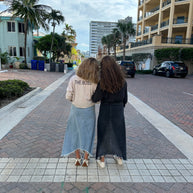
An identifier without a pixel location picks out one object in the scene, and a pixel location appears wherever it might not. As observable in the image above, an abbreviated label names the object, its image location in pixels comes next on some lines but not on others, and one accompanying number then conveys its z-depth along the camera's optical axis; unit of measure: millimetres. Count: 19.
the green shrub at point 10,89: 6727
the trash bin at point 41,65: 23044
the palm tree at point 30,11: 20734
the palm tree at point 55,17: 24609
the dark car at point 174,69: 17870
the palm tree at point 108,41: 48844
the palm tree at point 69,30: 37962
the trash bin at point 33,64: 23219
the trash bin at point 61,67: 23123
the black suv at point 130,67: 17408
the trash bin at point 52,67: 23152
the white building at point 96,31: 195000
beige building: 25488
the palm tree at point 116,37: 40350
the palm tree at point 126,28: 32031
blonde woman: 2594
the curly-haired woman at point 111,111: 2535
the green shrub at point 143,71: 23641
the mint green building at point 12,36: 23406
